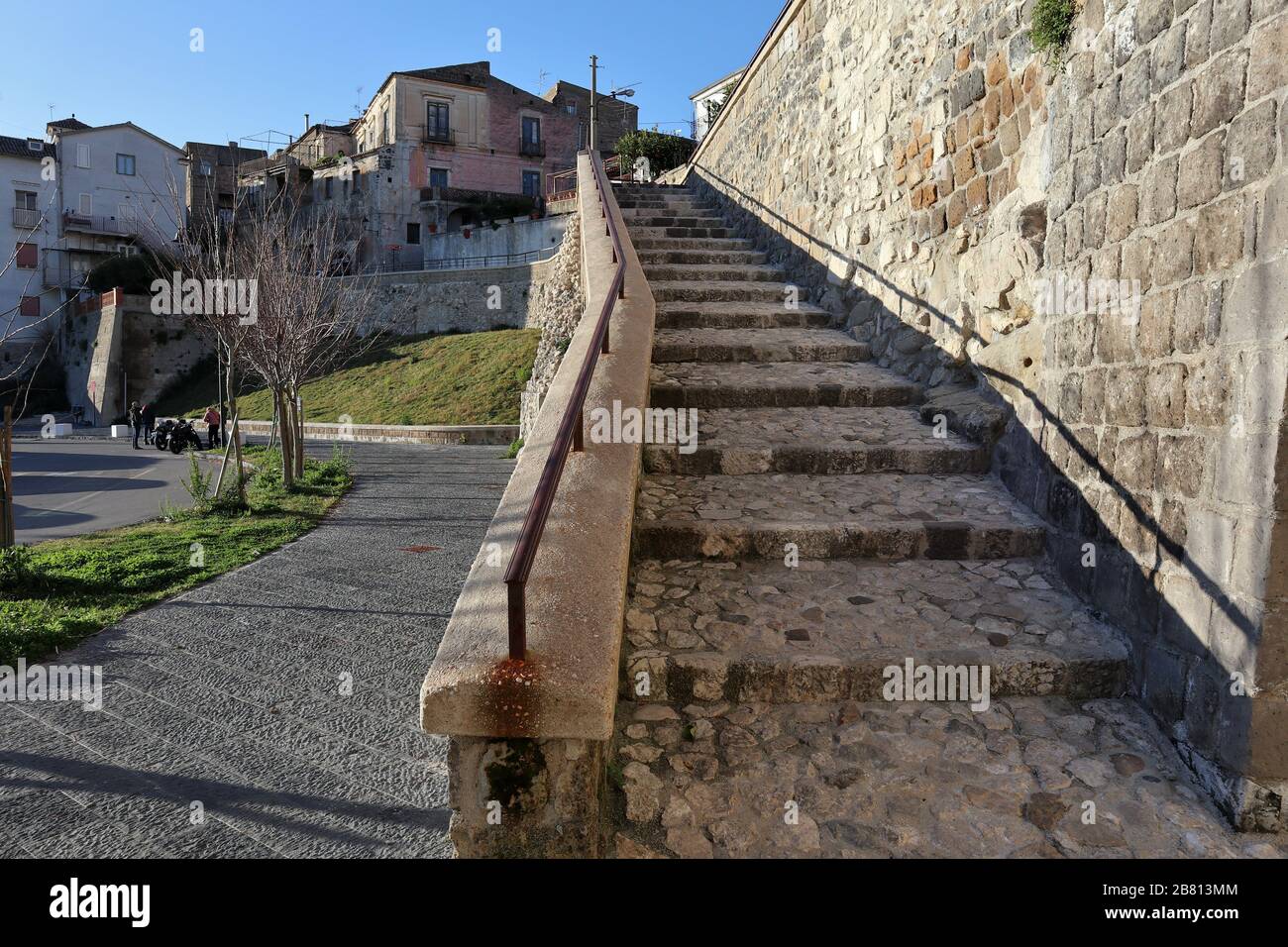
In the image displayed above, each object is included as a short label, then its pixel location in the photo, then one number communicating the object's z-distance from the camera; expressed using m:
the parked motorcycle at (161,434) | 20.75
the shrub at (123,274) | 35.78
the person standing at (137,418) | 21.45
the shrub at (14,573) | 6.49
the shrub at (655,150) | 23.28
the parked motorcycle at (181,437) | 20.16
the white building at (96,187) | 38.75
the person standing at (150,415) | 30.98
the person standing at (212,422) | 20.50
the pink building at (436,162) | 37.34
